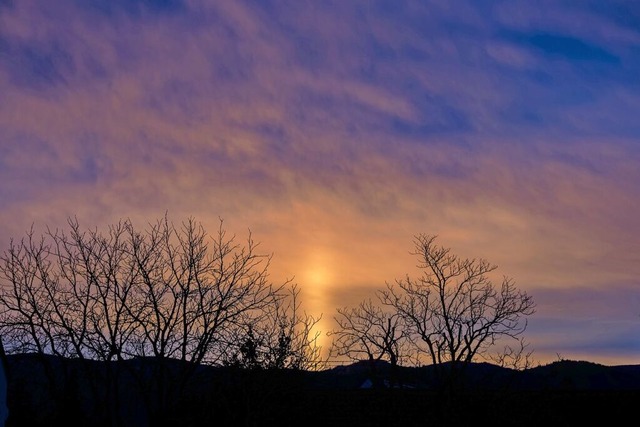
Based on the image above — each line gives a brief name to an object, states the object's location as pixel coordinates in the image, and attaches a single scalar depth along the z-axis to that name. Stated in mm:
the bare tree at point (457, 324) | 44375
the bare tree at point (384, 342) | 45356
